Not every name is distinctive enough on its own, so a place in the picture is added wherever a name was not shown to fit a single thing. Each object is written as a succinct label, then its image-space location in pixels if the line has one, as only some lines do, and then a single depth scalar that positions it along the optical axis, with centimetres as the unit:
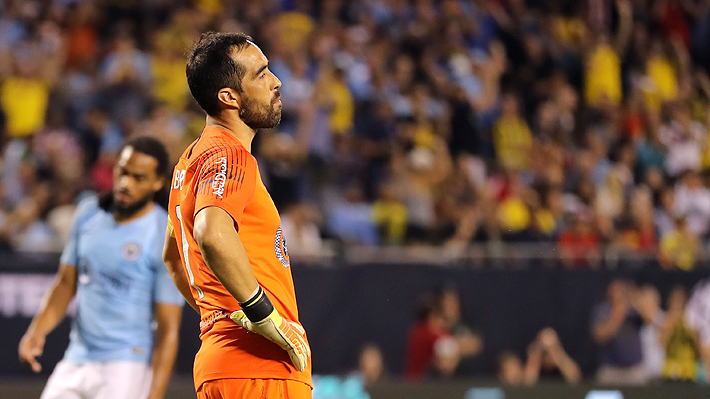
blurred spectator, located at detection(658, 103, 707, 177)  2653
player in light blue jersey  972
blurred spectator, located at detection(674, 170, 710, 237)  2422
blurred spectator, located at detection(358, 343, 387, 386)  1886
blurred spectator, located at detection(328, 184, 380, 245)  2145
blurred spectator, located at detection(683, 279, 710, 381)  1994
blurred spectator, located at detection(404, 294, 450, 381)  1902
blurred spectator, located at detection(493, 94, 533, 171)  2544
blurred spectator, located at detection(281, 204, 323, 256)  1980
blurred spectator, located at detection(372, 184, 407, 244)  2178
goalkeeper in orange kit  627
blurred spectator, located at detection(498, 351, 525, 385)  1942
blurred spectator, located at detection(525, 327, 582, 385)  1955
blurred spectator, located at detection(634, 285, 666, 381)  2006
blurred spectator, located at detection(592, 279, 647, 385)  1984
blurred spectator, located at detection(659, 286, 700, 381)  1969
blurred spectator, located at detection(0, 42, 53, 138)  2206
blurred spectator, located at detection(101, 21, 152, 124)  2212
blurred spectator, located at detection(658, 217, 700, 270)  2050
